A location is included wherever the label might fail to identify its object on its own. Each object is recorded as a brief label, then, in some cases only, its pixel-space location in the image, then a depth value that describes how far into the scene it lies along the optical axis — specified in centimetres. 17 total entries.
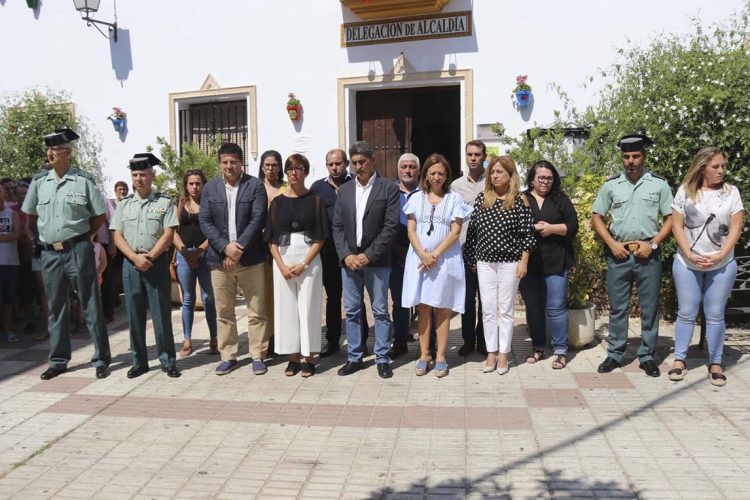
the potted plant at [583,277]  679
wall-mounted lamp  1111
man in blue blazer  597
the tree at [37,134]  1184
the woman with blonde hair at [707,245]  555
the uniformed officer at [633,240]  581
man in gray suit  589
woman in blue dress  588
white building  990
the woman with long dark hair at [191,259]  674
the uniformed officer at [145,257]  606
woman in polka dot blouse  592
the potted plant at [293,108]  1061
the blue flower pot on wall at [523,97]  950
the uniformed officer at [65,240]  605
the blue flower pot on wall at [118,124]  1166
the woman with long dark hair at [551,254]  611
